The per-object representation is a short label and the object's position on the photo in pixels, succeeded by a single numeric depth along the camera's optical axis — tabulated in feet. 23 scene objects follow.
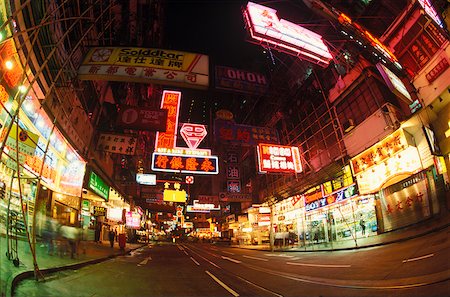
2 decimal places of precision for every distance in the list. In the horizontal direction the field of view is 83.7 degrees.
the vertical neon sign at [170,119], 58.34
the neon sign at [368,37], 40.75
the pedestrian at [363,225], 57.30
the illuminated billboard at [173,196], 95.61
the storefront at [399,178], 42.94
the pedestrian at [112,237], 69.72
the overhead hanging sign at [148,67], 29.91
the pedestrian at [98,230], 78.27
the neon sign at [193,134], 58.06
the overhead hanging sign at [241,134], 59.62
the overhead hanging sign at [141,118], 46.16
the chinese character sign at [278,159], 63.16
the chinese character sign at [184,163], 55.06
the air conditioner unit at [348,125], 57.68
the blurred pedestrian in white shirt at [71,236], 35.14
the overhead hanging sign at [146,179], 86.48
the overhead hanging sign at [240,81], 50.44
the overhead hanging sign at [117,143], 52.60
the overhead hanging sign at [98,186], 51.92
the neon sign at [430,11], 34.53
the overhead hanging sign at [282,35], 43.28
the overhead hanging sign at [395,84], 36.70
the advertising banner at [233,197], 92.17
